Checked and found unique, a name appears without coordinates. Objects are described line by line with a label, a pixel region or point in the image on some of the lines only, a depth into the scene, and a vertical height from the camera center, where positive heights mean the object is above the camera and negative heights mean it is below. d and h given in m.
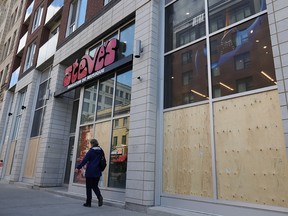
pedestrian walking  6.29 +0.07
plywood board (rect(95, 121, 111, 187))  7.58 +1.29
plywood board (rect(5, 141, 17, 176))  15.18 +0.84
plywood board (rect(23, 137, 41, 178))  12.57 +0.73
